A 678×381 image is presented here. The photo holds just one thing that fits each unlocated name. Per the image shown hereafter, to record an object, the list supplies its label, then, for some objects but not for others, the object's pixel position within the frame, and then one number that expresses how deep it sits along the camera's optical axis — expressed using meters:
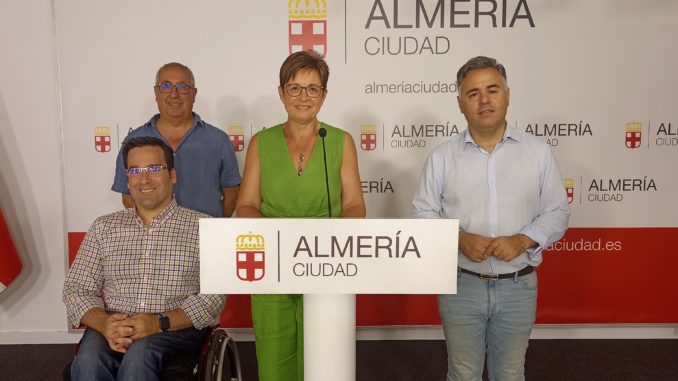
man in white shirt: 1.95
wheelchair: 2.10
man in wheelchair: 2.19
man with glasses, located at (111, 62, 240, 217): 2.94
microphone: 1.97
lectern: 1.51
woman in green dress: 2.05
